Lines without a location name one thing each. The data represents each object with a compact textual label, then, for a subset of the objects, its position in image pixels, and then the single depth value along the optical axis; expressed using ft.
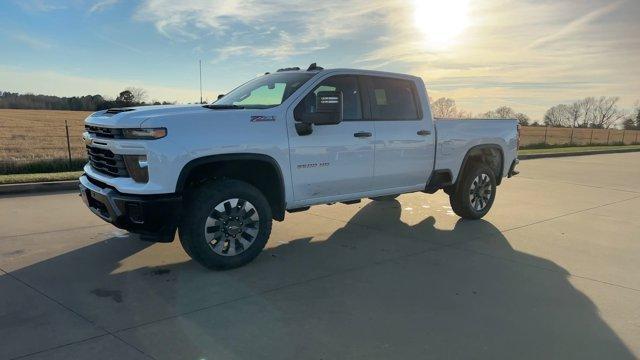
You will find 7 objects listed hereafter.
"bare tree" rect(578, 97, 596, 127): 329.48
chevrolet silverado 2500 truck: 14.56
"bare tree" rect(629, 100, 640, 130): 312.50
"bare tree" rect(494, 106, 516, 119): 197.41
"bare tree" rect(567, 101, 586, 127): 329.11
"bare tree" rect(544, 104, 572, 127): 326.44
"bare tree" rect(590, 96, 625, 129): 331.24
